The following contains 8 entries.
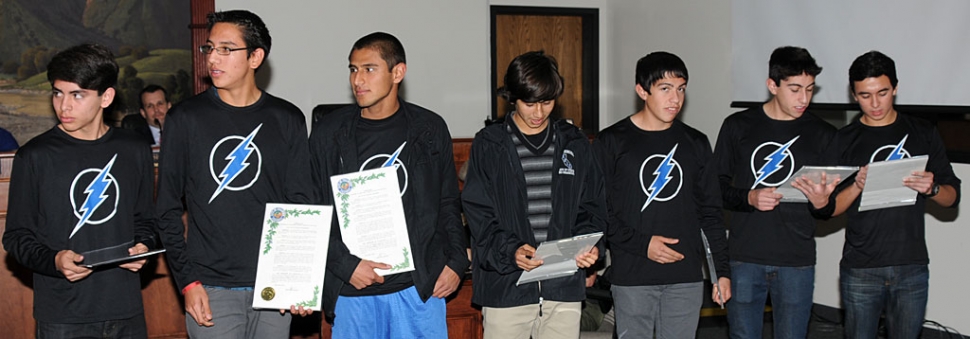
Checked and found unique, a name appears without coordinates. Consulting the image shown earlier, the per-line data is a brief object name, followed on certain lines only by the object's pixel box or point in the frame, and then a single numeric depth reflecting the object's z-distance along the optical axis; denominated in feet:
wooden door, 29.04
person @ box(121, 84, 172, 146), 23.73
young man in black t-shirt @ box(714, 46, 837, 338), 11.55
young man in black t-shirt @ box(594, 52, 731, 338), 10.91
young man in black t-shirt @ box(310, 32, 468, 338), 9.83
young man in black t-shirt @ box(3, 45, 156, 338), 9.51
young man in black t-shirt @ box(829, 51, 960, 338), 11.66
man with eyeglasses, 9.23
